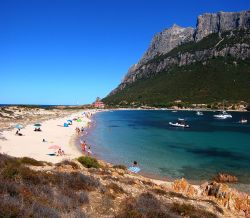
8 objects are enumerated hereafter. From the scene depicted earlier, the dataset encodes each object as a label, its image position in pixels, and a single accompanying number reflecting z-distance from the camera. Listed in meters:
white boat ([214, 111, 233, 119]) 99.22
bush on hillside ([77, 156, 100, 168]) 19.42
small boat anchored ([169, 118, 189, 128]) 68.37
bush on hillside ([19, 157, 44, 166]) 16.11
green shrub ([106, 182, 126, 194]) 11.82
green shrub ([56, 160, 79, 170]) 16.87
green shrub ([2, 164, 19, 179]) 10.27
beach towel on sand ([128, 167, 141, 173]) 22.99
